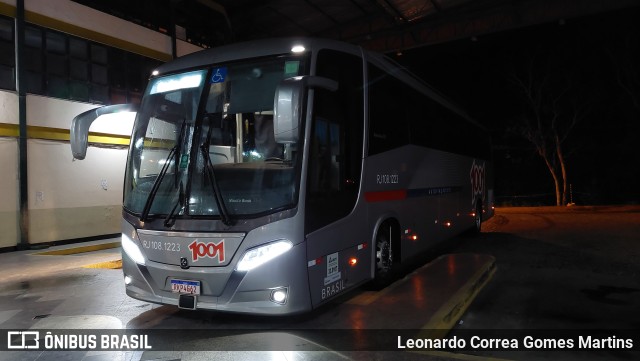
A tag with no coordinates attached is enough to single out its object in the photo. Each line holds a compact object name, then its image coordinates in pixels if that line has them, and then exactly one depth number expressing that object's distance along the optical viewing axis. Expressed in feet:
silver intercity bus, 16.07
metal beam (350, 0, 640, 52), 48.15
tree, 83.97
